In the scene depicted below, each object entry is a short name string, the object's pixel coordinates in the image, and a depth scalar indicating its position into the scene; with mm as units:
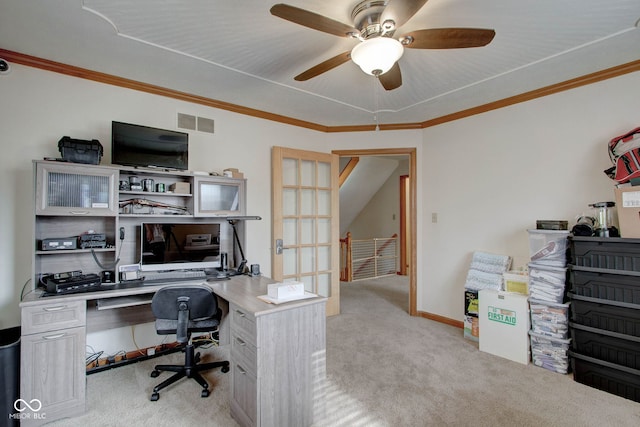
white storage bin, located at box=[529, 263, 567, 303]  2615
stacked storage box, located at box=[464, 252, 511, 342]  3209
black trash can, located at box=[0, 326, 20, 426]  1834
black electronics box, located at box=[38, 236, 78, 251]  2225
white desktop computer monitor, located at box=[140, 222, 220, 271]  2643
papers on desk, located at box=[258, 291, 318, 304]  1860
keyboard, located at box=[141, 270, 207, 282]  2581
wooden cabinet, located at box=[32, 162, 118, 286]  2199
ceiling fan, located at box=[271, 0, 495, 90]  1512
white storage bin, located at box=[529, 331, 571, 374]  2555
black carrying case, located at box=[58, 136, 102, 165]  2264
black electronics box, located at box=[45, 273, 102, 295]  2090
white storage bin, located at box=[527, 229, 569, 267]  2631
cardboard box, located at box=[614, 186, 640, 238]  2207
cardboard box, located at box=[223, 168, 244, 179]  3080
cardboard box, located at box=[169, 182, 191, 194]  2785
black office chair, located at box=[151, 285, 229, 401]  2168
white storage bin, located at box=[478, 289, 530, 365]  2759
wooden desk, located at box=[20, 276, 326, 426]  1726
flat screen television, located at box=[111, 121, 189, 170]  2506
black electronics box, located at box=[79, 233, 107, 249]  2389
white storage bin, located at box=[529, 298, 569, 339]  2572
